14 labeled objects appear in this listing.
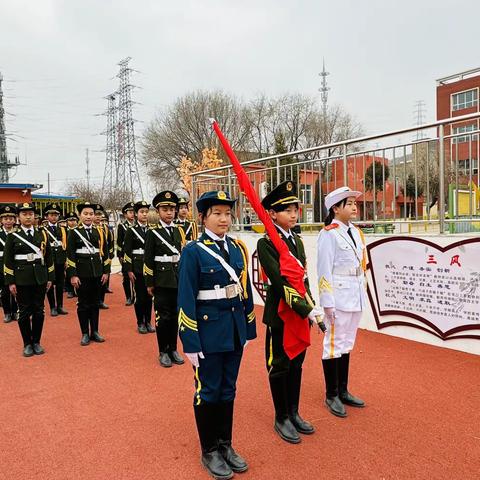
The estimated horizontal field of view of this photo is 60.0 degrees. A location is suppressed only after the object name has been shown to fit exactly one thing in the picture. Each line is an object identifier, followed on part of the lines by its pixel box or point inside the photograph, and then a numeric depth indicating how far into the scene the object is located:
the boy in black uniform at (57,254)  8.30
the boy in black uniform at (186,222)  7.88
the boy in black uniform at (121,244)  9.14
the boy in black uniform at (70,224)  10.14
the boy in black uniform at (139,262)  6.61
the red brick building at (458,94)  36.91
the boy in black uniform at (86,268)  6.01
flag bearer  3.16
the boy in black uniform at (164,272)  5.10
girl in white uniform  3.58
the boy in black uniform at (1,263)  6.45
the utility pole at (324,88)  44.77
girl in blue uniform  2.73
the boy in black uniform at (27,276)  5.50
